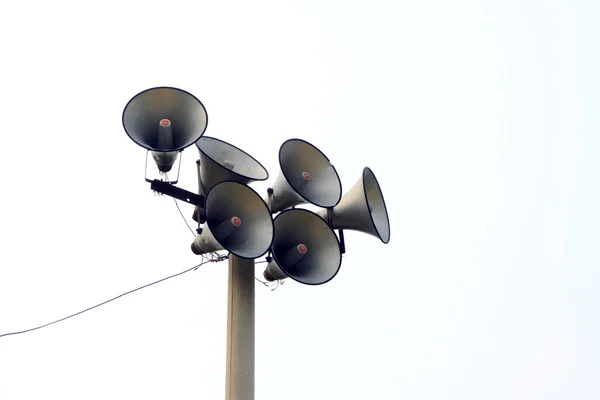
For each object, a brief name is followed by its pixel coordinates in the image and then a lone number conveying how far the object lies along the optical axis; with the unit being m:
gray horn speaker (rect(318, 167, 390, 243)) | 12.20
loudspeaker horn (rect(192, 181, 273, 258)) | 10.73
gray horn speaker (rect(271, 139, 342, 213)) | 11.95
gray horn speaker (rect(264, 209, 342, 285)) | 11.44
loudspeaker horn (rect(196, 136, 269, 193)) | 11.39
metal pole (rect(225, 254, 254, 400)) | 10.26
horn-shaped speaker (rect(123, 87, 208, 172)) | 10.91
